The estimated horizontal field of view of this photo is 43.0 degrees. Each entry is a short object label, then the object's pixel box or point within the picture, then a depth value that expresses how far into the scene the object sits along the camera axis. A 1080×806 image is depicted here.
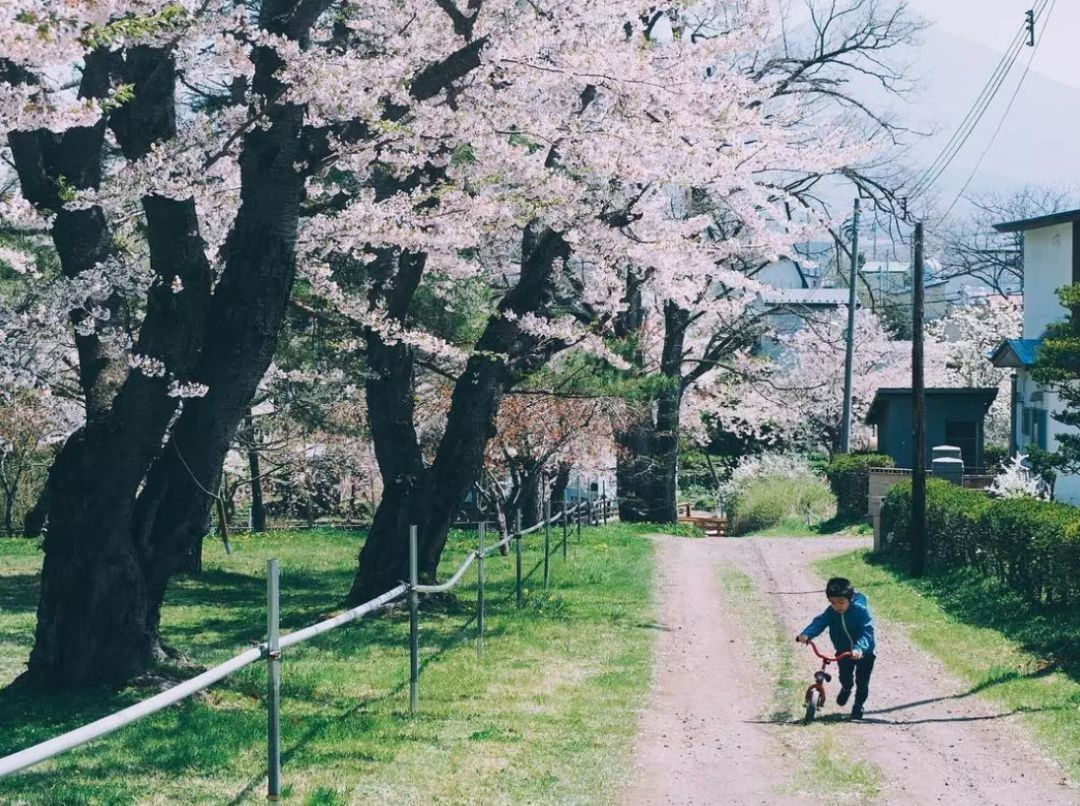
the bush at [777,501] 41.16
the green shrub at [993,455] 44.09
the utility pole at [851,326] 39.48
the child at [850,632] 11.54
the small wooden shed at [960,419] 42.97
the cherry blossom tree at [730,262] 22.88
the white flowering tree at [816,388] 45.47
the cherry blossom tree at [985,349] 52.81
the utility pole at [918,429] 22.88
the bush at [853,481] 37.00
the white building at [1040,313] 33.34
